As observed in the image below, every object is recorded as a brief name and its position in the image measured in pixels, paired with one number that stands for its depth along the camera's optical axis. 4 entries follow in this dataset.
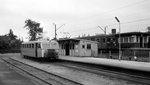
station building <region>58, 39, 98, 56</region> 33.66
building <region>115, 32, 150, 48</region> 31.89
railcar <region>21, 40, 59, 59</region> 25.00
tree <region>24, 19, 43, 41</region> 72.52
